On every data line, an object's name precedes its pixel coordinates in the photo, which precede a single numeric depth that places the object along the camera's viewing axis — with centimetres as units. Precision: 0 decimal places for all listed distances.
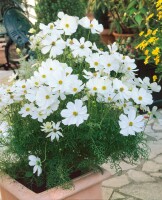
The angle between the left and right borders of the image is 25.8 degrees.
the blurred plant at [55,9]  336
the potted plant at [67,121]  157
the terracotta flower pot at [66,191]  161
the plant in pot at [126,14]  362
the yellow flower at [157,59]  308
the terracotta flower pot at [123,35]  414
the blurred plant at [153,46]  311
